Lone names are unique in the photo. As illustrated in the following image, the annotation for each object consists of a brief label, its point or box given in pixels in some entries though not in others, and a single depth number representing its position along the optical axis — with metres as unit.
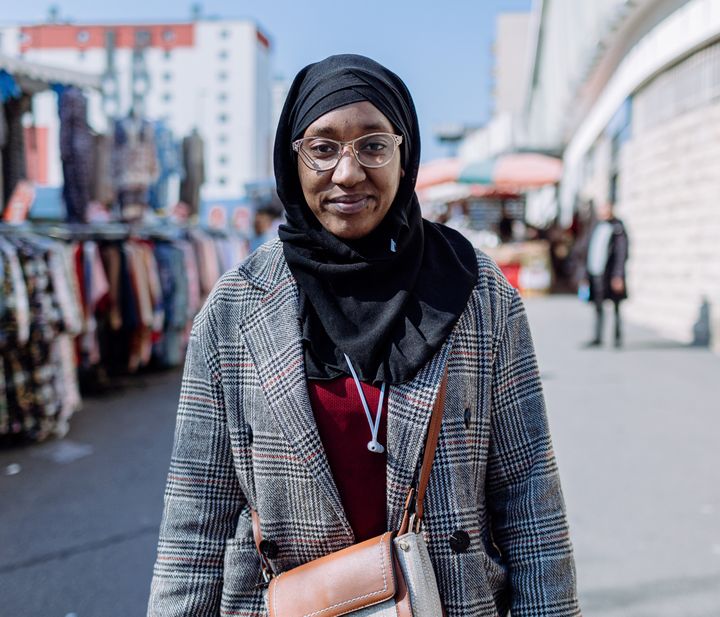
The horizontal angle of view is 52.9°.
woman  1.48
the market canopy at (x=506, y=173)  16.92
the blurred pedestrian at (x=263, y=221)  8.30
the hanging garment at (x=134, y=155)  10.64
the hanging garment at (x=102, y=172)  9.97
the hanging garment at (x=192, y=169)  12.73
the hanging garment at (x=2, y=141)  7.16
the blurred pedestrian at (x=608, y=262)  9.18
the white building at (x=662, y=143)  9.39
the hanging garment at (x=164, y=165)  11.54
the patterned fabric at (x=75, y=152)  8.48
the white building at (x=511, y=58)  67.00
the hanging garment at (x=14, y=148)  7.61
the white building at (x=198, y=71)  65.56
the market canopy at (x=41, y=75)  6.47
